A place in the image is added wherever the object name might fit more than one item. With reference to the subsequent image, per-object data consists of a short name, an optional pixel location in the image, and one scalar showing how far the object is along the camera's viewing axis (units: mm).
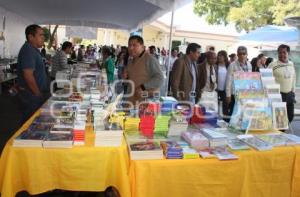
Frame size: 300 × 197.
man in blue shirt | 3416
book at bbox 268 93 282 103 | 2750
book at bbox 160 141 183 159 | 2115
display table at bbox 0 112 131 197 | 2047
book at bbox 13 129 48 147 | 2078
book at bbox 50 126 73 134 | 2279
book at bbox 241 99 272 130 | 2637
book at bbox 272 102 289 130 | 2729
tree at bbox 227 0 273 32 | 22995
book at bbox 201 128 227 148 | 2297
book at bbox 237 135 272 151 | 2316
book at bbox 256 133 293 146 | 2447
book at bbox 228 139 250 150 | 2303
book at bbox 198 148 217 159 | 2158
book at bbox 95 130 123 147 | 2133
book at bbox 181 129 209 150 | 2273
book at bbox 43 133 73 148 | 2096
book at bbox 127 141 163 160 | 2068
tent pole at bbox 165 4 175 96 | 6661
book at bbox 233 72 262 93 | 2705
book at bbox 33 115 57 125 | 2540
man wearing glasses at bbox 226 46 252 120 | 4867
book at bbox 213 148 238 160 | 2150
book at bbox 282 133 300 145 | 2486
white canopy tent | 7050
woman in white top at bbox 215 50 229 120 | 5624
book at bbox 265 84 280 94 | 2777
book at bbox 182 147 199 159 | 2133
